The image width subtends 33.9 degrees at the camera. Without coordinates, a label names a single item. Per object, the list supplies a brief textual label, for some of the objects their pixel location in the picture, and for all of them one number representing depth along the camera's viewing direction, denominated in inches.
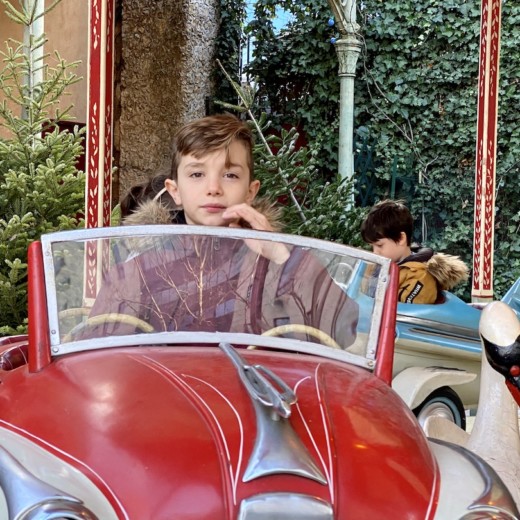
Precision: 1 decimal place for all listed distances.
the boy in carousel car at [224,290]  77.3
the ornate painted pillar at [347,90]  361.4
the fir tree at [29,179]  177.9
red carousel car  56.7
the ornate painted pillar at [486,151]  224.7
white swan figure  82.4
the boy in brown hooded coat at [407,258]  169.3
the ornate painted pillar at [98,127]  168.6
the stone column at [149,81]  388.8
